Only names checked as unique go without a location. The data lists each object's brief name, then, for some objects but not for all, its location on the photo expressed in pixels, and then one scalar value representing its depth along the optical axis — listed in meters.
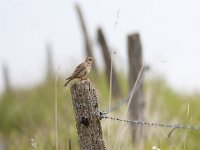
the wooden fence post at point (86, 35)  29.17
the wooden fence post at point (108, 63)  24.67
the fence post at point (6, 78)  36.97
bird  9.34
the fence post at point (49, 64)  30.43
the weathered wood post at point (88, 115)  9.02
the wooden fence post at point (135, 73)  17.56
